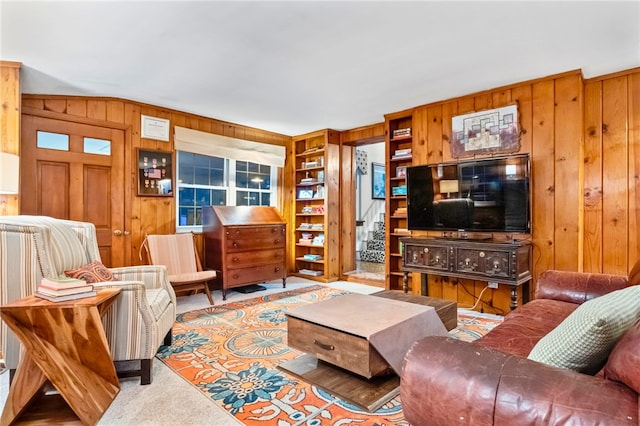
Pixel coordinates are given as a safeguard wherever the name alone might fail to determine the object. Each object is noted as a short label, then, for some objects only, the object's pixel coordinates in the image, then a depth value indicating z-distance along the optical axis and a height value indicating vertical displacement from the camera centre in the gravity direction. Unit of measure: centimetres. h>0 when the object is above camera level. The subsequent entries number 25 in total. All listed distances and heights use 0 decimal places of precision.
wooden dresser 420 -38
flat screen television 323 +19
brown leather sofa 80 -45
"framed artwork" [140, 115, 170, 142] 403 +106
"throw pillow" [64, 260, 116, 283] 216 -37
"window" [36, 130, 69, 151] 342 +77
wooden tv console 305 -44
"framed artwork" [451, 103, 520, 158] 345 +86
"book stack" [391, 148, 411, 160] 432 +78
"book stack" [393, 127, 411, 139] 434 +105
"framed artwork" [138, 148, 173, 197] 401 +51
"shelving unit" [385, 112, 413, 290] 443 +37
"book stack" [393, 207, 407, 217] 442 +3
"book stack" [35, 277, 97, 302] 172 -37
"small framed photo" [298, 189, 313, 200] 562 +35
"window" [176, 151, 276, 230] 456 +46
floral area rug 174 -101
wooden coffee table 183 -73
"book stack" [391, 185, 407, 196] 450 +32
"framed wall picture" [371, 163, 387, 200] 768 +77
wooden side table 166 -71
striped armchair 189 -41
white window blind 437 +96
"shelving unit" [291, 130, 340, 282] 532 +14
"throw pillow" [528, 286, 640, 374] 97 -35
